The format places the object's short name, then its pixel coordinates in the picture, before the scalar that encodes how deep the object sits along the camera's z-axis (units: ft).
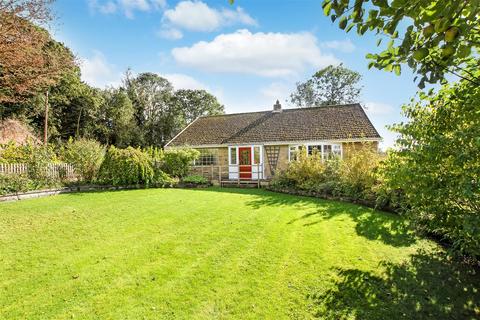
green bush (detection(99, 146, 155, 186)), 45.14
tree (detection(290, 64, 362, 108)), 120.98
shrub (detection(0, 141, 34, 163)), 42.47
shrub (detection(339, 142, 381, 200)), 31.89
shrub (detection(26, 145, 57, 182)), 40.09
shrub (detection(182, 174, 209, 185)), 50.39
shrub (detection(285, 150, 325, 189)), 40.75
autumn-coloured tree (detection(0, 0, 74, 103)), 38.91
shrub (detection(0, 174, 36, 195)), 34.17
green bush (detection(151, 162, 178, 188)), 47.76
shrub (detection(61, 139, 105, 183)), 46.29
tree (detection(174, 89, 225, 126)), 128.16
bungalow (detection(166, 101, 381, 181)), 56.49
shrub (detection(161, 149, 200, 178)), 51.37
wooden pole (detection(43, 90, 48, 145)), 69.47
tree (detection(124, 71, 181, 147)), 109.91
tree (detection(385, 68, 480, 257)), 10.68
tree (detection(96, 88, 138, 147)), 95.91
